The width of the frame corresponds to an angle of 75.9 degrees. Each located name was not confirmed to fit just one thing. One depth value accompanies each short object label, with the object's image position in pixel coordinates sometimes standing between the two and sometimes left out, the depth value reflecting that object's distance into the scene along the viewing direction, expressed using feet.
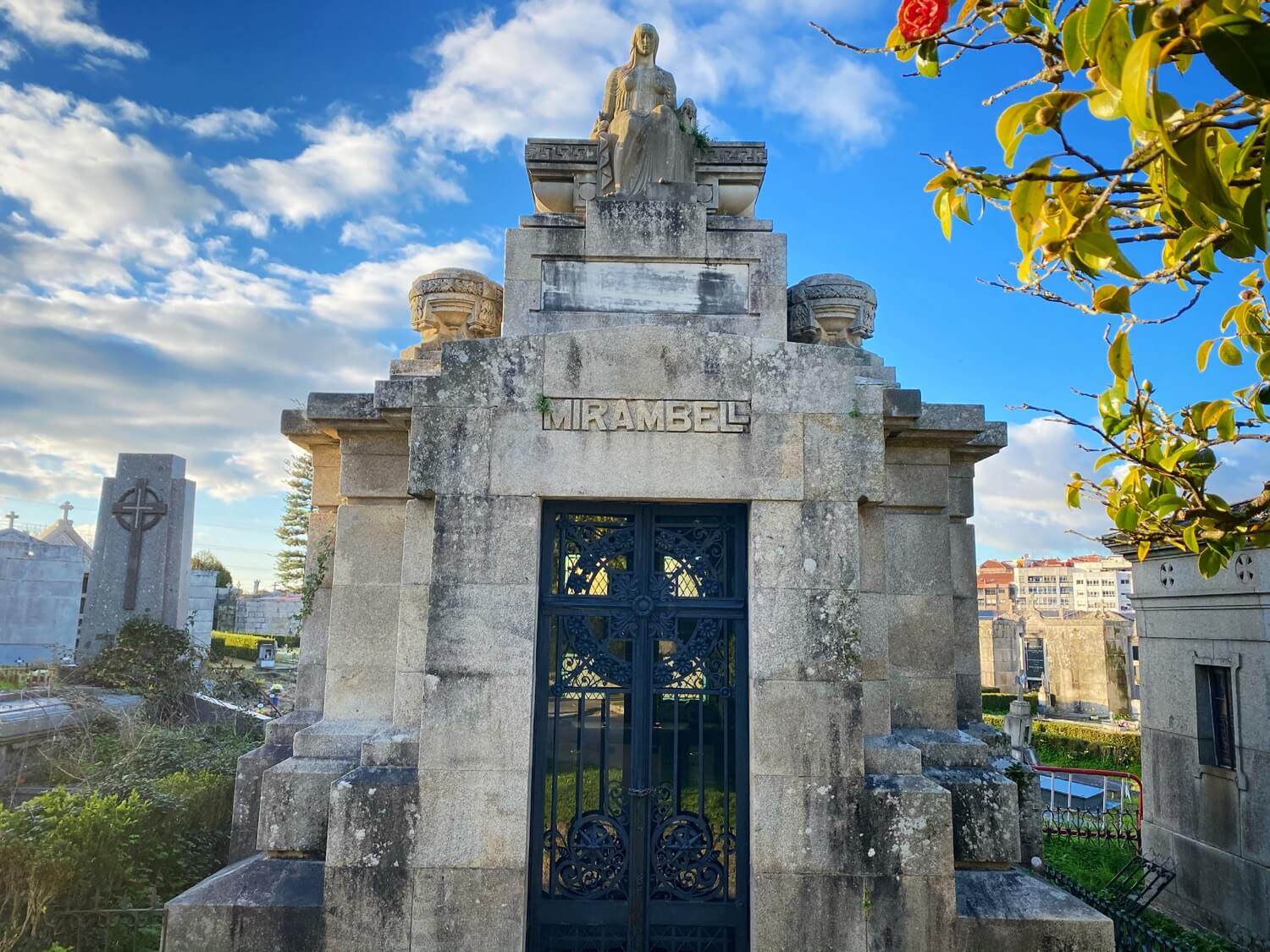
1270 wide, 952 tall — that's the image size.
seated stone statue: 19.15
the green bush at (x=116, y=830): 17.76
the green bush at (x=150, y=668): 42.57
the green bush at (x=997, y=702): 84.21
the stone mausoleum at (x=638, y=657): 15.35
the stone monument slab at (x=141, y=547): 51.44
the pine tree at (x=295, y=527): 105.09
